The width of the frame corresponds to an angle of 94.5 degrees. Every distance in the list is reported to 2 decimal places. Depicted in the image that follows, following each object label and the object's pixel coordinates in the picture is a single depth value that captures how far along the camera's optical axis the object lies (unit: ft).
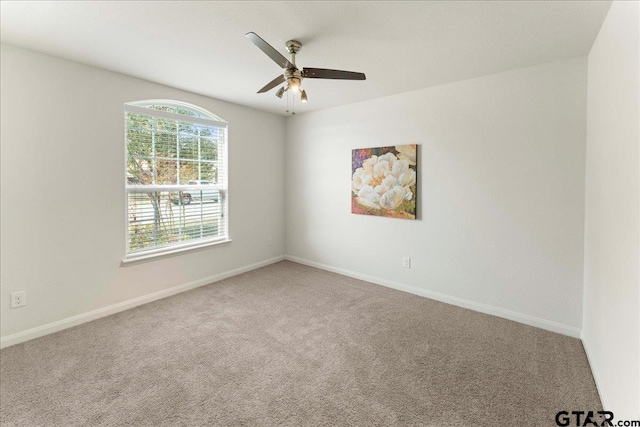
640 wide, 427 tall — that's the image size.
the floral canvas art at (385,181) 11.71
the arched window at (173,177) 10.63
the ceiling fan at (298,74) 6.96
